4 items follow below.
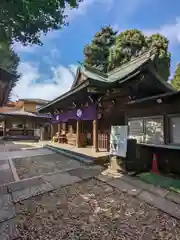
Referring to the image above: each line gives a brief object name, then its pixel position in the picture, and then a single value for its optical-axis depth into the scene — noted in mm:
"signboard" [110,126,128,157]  5805
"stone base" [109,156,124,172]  5906
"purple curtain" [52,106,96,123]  8606
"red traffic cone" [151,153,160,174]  5777
